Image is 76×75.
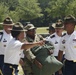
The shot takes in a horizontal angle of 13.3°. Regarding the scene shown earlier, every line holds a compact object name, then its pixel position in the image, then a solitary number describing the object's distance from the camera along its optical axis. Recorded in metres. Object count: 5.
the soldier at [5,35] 8.24
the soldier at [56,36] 8.37
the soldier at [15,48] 5.66
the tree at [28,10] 57.58
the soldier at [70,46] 6.32
